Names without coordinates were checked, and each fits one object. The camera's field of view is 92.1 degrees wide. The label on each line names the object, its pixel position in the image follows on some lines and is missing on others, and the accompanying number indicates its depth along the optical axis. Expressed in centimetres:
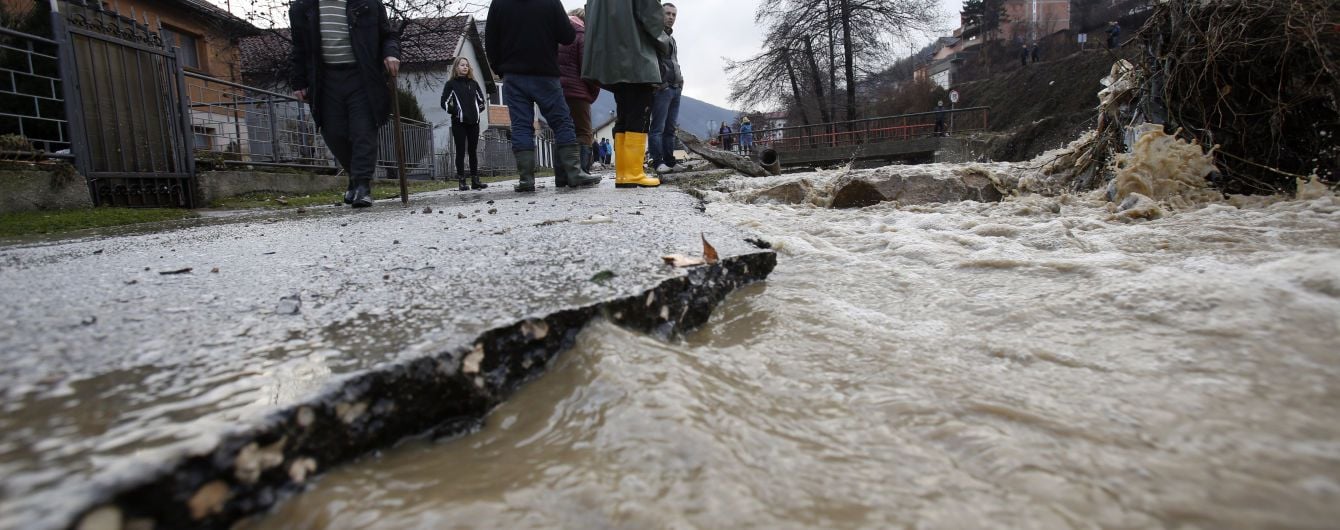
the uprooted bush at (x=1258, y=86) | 323
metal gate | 521
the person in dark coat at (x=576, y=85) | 697
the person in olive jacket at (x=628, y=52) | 557
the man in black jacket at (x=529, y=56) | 543
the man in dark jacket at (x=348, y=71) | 462
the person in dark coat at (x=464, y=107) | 834
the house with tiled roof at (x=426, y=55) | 2006
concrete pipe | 1279
